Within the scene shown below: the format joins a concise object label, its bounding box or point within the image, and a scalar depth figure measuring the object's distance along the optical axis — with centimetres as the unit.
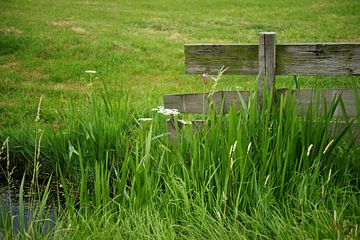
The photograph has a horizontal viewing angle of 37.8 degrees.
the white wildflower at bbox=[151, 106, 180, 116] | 463
